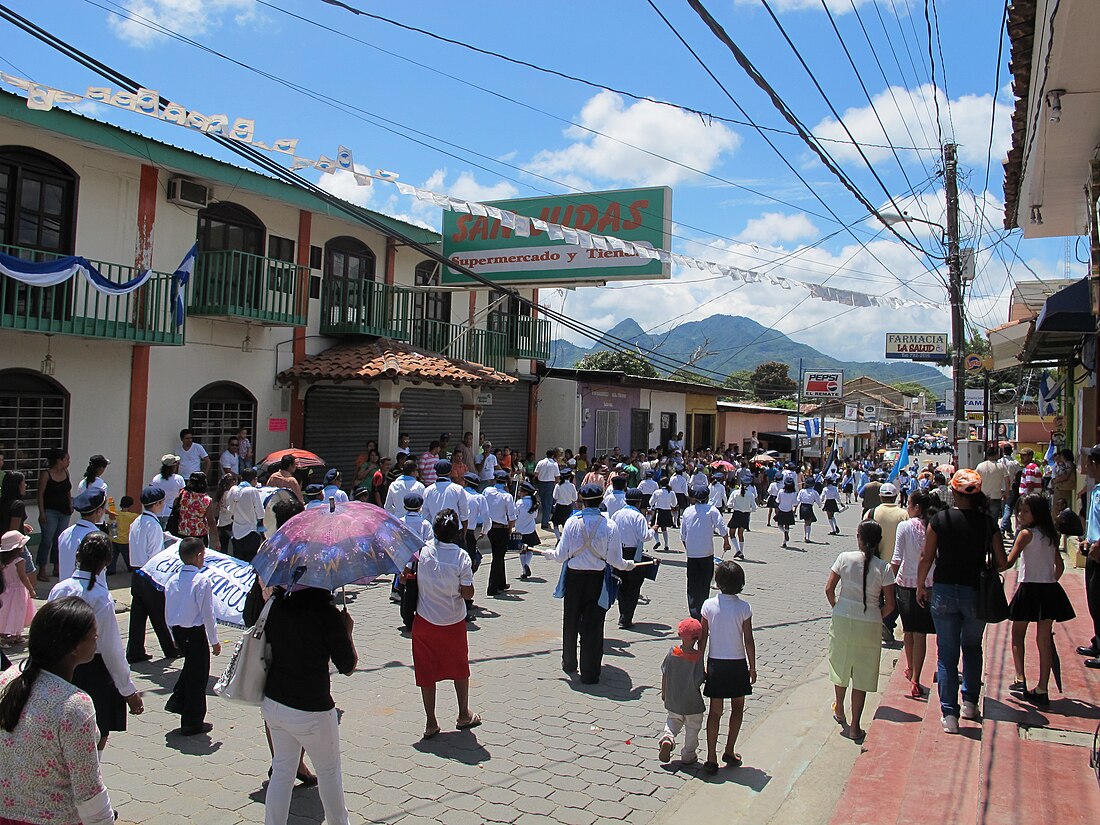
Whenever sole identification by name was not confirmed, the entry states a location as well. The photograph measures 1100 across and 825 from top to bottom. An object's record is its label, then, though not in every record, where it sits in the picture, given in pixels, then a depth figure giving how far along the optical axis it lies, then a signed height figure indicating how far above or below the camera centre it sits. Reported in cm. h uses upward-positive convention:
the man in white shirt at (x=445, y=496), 1026 -75
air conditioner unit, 1405 +387
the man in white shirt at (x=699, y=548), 924 -115
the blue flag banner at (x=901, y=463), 1966 -36
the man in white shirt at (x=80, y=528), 643 -79
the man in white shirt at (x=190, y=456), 1357 -47
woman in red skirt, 602 -133
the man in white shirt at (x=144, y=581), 702 -128
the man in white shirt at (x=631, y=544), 891 -110
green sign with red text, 1742 +427
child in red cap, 562 -162
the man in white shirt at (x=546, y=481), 1720 -88
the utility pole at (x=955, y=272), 1739 +361
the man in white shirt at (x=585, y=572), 739 -118
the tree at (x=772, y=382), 8112 +614
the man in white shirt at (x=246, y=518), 961 -100
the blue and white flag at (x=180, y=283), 1337 +225
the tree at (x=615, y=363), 4559 +418
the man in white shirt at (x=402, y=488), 1034 -67
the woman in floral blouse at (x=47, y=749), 289 -110
